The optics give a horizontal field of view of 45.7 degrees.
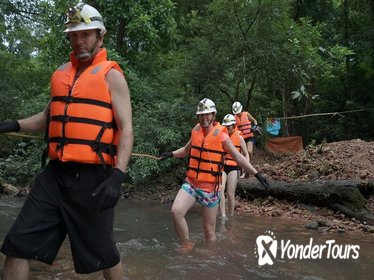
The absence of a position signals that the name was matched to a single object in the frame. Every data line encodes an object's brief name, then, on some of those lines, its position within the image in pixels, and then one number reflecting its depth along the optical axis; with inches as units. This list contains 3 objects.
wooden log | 331.8
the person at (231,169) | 355.6
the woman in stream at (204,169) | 235.5
